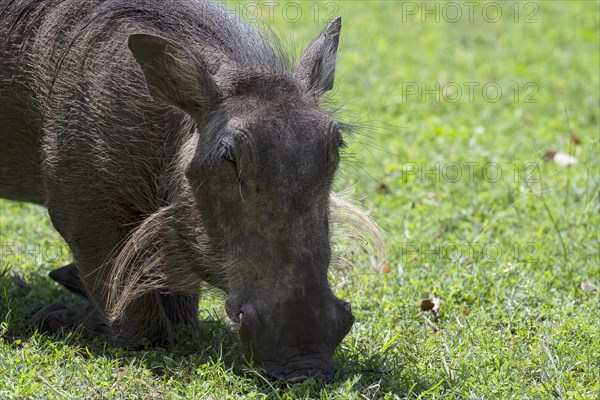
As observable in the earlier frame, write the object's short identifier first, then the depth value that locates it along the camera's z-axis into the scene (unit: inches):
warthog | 317.7
